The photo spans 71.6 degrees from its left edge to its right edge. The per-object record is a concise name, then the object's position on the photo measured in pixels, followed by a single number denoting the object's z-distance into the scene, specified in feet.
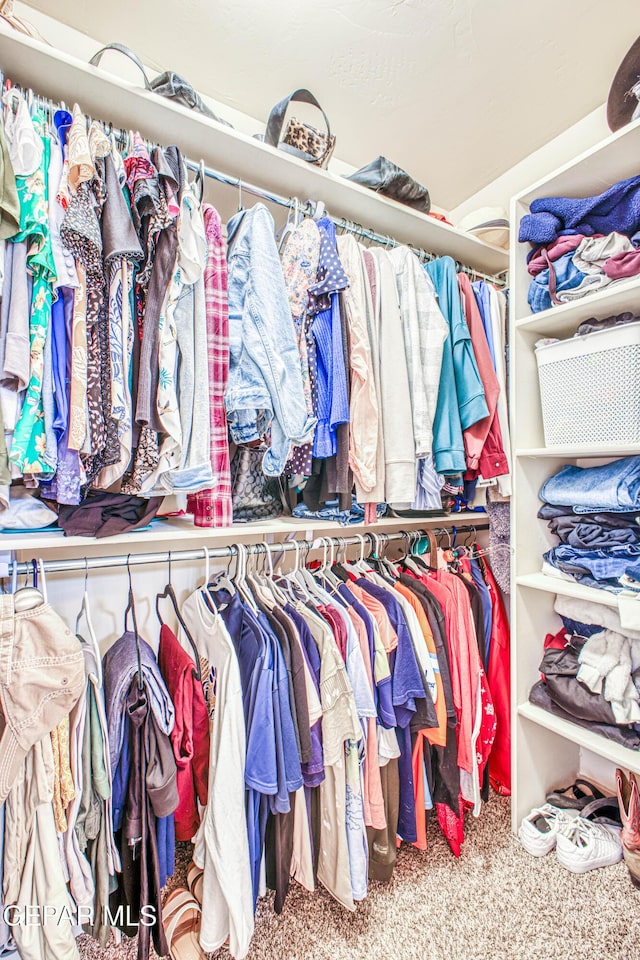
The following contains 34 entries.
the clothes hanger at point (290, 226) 4.25
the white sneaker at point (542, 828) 4.48
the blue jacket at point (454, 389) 4.42
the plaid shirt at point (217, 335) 3.51
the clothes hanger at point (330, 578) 4.56
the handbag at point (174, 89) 3.55
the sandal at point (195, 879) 3.92
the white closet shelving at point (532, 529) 4.48
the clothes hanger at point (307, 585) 4.31
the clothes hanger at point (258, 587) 4.11
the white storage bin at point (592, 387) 3.96
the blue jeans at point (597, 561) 4.07
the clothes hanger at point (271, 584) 4.21
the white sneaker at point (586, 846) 4.25
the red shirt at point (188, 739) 3.73
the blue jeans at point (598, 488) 4.07
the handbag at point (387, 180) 4.60
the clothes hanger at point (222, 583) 4.38
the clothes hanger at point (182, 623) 4.03
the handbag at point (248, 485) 4.31
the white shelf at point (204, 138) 3.11
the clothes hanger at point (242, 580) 4.05
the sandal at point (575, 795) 4.93
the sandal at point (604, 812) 4.69
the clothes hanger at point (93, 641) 3.34
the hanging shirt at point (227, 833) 3.28
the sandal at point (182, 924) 3.59
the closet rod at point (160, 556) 3.61
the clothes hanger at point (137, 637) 3.53
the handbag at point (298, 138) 4.13
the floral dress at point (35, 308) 2.76
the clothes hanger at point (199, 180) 3.51
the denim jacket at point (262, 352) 3.44
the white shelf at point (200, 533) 3.21
